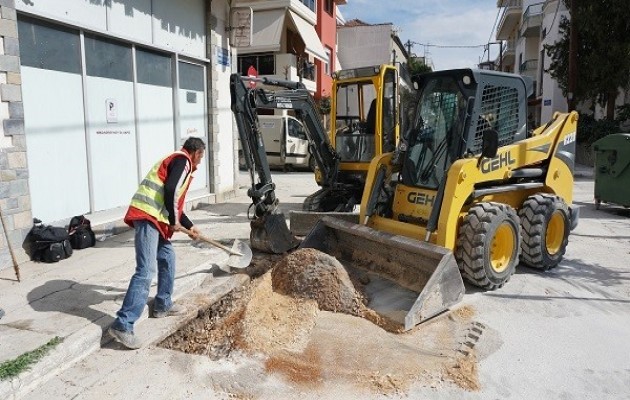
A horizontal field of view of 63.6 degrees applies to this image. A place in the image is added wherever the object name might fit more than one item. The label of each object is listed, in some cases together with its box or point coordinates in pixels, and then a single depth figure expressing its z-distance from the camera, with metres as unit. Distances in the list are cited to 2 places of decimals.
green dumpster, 9.81
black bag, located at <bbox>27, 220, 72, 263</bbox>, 5.80
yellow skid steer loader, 5.12
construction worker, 4.04
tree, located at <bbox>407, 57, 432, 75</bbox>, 41.31
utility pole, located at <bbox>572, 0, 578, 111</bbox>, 19.30
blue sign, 10.38
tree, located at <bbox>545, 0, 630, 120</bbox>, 18.66
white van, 17.27
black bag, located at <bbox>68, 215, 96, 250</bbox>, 6.40
